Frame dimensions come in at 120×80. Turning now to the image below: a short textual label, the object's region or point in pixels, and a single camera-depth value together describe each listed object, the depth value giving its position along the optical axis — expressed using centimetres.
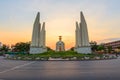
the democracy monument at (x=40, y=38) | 2226
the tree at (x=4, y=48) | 4944
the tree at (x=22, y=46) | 4583
